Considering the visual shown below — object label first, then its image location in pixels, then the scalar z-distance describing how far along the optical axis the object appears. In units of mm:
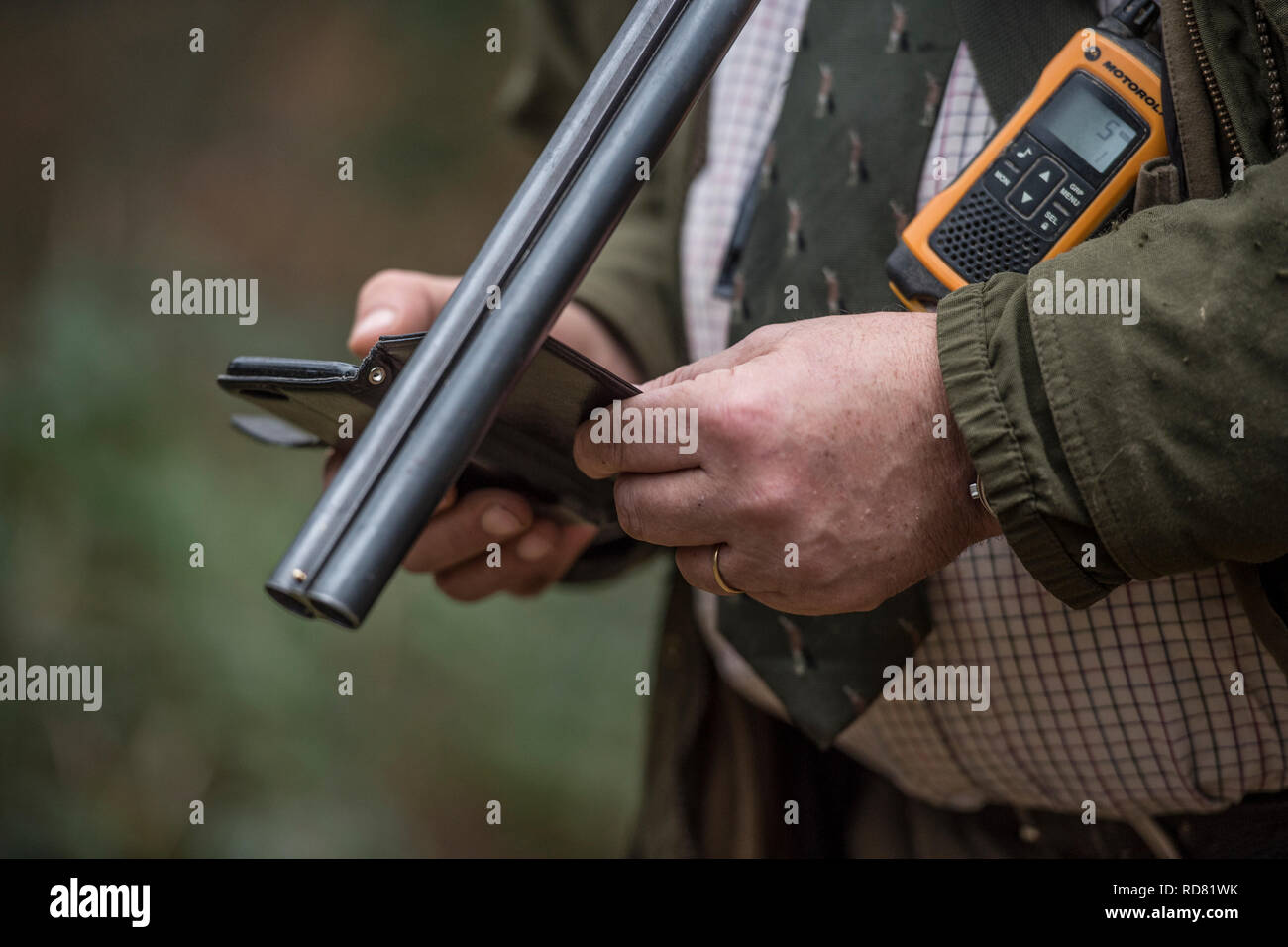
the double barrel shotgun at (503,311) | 568
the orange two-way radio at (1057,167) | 775
